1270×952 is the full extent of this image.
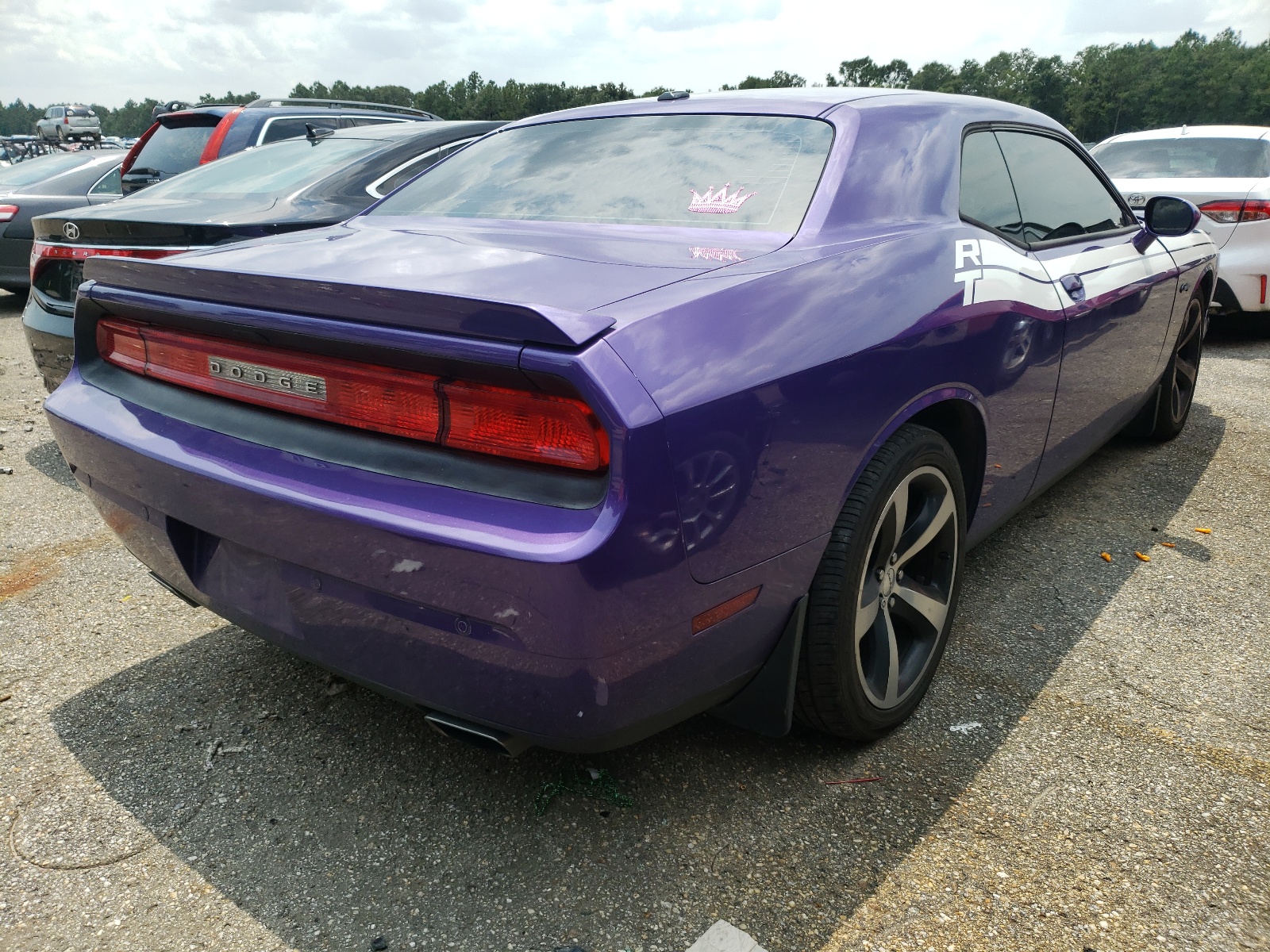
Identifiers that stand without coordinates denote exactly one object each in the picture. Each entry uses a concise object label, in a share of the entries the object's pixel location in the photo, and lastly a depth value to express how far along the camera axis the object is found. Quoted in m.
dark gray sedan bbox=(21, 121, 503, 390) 3.90
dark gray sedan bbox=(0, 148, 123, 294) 8.29
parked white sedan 6.52
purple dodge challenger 1.53
